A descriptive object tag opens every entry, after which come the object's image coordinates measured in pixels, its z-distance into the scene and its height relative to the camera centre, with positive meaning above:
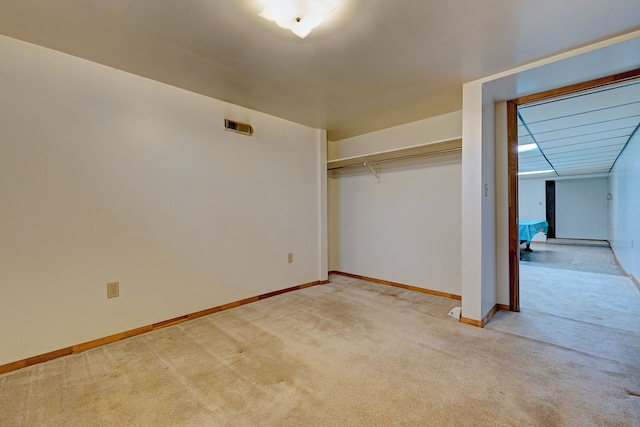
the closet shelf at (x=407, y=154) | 2.90 +0.70
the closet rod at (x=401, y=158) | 3.16 +0.70
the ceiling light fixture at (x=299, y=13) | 1.47 +1.10
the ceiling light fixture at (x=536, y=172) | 7.43 +1.09
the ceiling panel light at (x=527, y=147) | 4.57 +1.09
